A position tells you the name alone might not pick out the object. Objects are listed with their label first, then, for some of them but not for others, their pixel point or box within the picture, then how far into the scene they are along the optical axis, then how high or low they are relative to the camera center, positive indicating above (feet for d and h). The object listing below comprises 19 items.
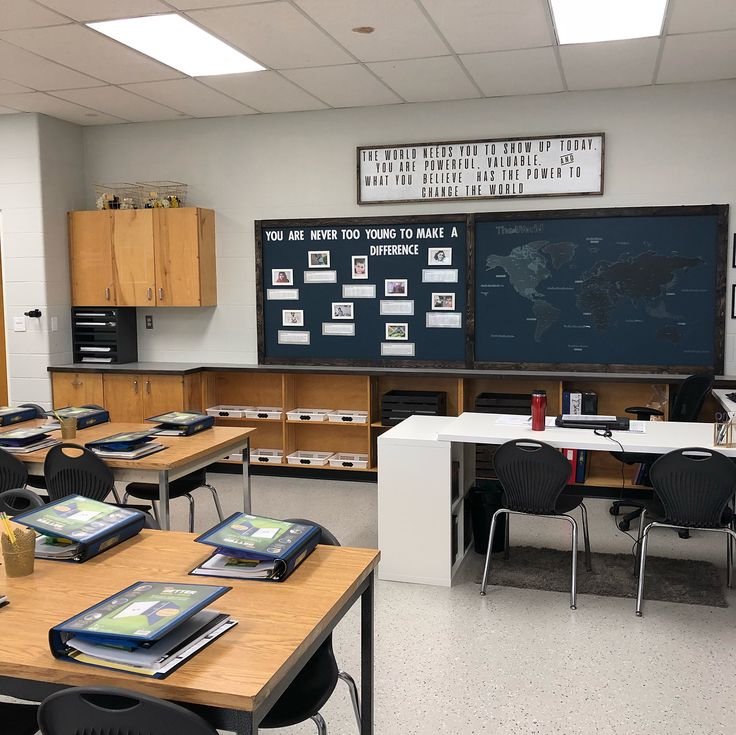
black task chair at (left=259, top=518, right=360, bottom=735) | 6.94 -3.55
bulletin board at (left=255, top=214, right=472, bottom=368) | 20.63 +0.38
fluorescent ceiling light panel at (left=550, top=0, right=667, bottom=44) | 13.66 +5.21
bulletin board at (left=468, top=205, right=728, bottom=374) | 18.84 +0.34
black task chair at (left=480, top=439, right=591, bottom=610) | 12.34 -2.82
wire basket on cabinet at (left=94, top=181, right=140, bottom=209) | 22.30 +3.23
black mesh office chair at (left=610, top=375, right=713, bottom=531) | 16.55 -2.23
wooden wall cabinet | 21.65 +1.40
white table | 13.23 -3.18
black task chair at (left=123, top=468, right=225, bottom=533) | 14.20 -3.33
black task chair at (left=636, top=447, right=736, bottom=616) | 11.54 -2.77
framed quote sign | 19.43 +3.47
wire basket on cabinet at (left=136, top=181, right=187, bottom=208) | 21.89 +3.28
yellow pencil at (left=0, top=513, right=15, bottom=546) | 7.17 -2.05
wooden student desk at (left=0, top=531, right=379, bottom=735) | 5.17 -2.48
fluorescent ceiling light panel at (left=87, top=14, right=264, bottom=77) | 14.37 +5.22
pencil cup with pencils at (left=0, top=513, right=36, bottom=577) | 7.14 -2.23
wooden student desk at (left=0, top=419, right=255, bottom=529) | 12.17 -2.44
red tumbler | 13.43 -1.86
